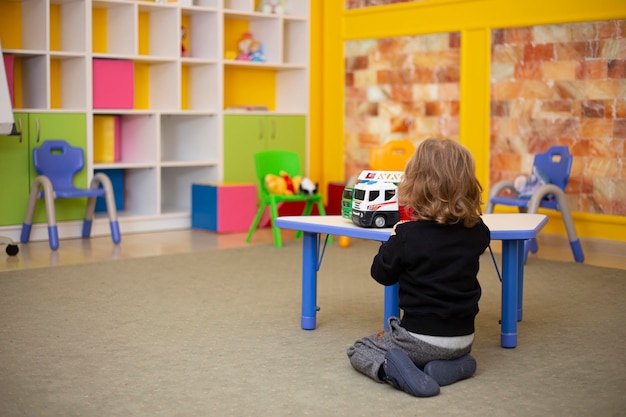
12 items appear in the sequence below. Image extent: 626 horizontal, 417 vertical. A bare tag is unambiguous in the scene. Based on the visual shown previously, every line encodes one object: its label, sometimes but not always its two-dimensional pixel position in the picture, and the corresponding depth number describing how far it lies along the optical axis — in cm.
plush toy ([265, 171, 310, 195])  584
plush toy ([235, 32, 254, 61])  689
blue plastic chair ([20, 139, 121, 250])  539
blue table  321
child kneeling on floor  277
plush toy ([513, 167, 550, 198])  537
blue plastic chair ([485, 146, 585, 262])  514
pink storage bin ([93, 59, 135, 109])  598
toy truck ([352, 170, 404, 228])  326
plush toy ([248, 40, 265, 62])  693
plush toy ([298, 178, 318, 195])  594
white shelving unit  586
